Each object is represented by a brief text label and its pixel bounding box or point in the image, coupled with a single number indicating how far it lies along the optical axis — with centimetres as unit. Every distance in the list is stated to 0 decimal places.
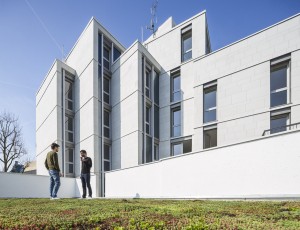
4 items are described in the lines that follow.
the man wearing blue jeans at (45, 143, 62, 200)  772
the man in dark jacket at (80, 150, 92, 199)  931
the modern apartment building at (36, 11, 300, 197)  1252
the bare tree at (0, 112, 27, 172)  3042
